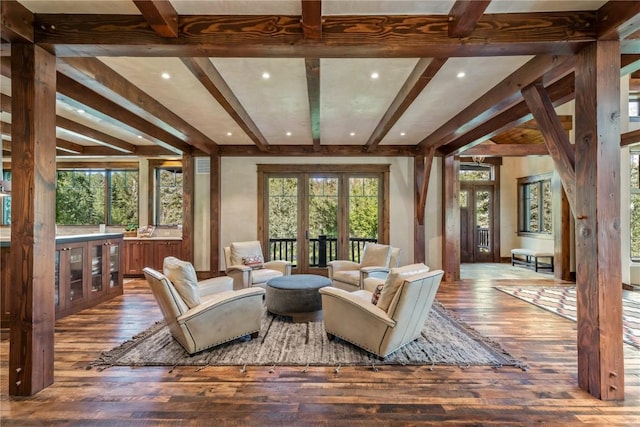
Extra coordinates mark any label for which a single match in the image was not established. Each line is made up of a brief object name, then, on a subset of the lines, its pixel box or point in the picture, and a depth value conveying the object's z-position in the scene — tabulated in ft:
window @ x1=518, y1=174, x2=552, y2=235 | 27.53
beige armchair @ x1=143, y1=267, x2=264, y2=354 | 9.27
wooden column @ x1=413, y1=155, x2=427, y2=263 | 21.89
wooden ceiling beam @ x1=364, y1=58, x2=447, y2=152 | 9.75
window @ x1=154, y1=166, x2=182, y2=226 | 24.98
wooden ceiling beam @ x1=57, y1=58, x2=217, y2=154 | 9.59
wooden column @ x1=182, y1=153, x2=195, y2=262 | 21.62
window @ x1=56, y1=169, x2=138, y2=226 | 25.31
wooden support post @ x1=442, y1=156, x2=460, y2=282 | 21.48
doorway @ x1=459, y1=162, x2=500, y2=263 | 30.89
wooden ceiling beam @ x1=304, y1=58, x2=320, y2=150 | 9.65
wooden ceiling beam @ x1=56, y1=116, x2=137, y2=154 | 15.93
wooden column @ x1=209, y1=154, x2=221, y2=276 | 21.86
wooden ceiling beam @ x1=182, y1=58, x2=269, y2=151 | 9.64
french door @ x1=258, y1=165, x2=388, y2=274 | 22.62
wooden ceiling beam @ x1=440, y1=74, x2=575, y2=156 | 11.28
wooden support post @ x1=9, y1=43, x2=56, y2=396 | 7.69
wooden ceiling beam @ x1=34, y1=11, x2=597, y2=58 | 7.77
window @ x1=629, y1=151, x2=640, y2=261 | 20.95
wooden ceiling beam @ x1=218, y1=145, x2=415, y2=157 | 22.11
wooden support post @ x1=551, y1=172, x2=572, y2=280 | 21.63
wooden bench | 25.36
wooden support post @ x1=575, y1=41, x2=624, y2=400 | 7.49
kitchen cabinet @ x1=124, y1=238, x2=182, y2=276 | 22.11
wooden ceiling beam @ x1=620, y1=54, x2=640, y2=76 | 9.00
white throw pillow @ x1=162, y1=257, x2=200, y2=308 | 9.73
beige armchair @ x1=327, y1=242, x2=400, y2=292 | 15.49
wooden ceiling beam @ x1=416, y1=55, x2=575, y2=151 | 9.30
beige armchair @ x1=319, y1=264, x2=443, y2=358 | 9.15
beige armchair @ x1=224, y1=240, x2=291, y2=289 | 15.76
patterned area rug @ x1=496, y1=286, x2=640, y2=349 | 12.08
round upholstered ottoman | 12.95
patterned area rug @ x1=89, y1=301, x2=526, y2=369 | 9.39
